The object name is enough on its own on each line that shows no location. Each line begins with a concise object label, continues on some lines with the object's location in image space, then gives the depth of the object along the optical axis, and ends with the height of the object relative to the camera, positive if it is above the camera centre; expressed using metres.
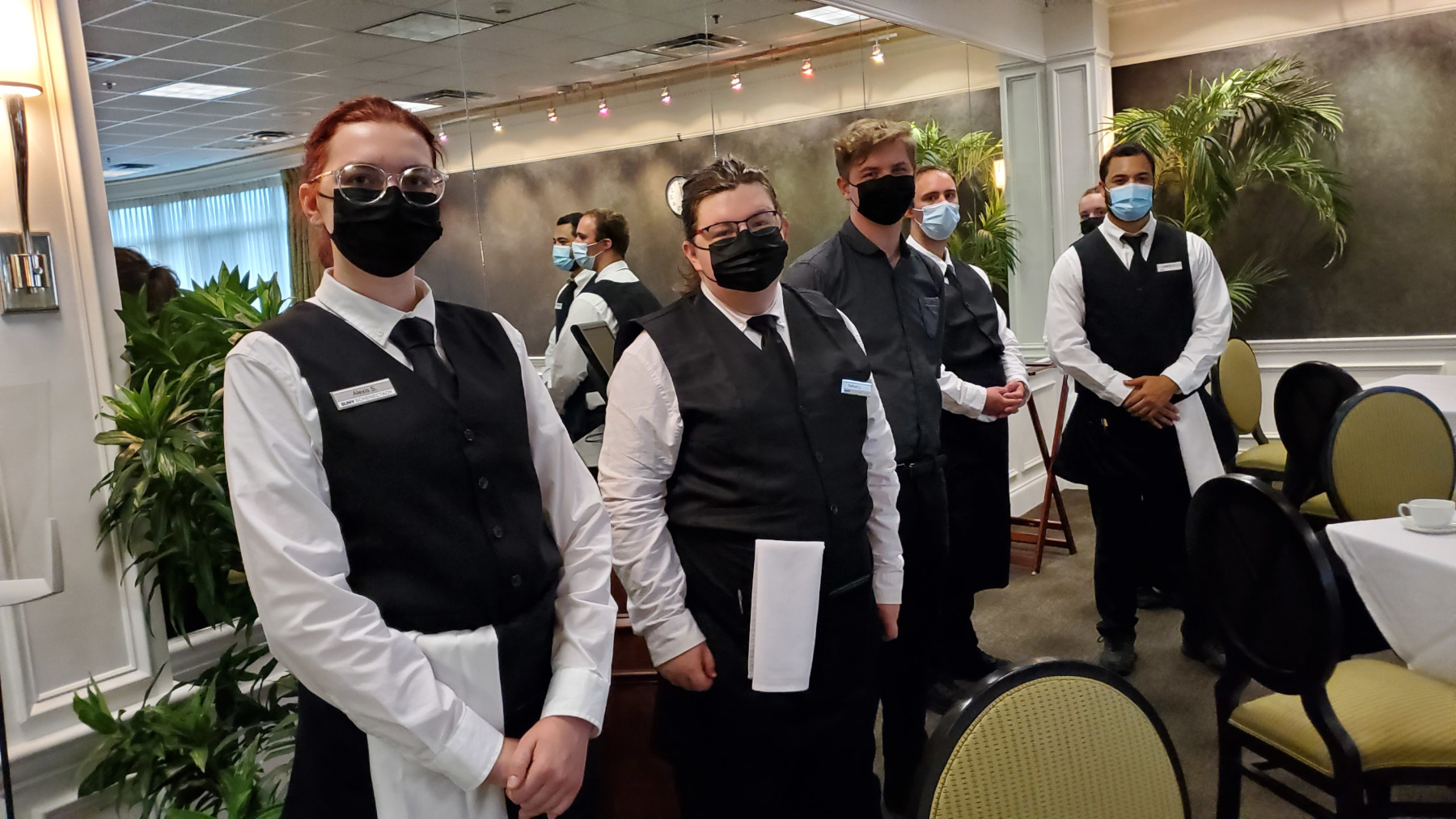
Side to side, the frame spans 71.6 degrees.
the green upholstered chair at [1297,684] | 1.96 -0.94
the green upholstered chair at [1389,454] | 2.95 -0.63
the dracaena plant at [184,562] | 1.97 -0.47
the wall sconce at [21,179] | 1.95 +0.32
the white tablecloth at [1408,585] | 2.05 -0.73
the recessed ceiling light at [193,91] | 2.51 +0.61
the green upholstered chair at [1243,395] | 4.86 -0.72
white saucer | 2.23 -0.65
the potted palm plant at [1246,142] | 5.94 +0.64
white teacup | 2.21 -0.61
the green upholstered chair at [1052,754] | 1.11 -0.55
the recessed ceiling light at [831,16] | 4.78 +1.29
